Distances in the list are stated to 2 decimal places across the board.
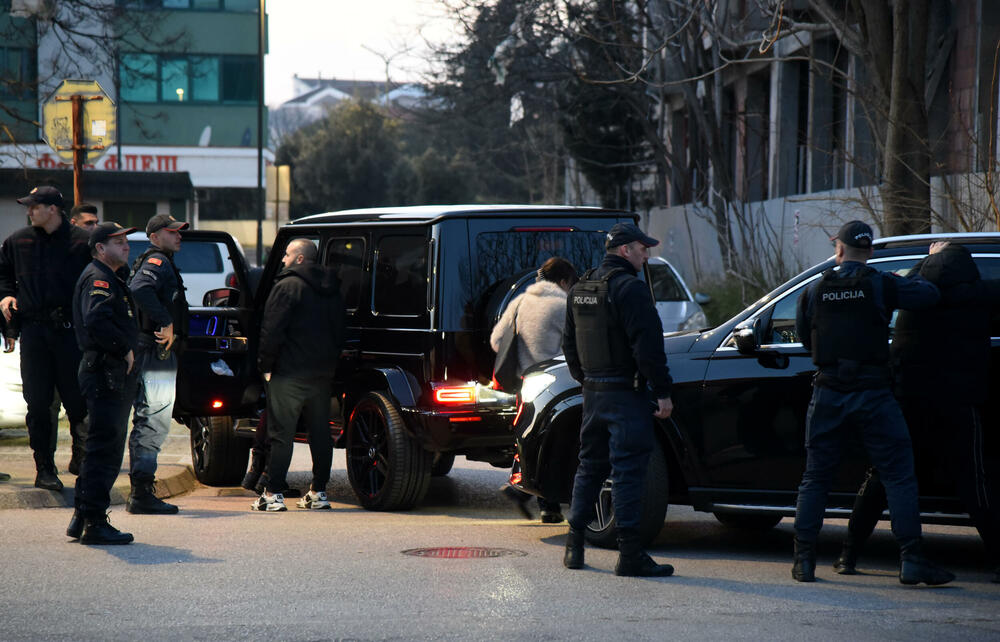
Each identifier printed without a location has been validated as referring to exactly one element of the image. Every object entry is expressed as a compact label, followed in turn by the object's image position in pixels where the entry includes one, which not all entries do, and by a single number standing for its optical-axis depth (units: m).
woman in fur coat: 17.62
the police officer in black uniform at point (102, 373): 15.81
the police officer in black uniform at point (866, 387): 13.67
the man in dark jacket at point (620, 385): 14.04
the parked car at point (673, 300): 36.34
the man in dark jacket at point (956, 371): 13.74
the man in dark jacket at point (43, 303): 18.95
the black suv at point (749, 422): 14.69
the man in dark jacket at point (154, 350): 17.89
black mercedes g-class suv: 17.84
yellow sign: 25.81
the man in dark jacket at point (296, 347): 18.52
